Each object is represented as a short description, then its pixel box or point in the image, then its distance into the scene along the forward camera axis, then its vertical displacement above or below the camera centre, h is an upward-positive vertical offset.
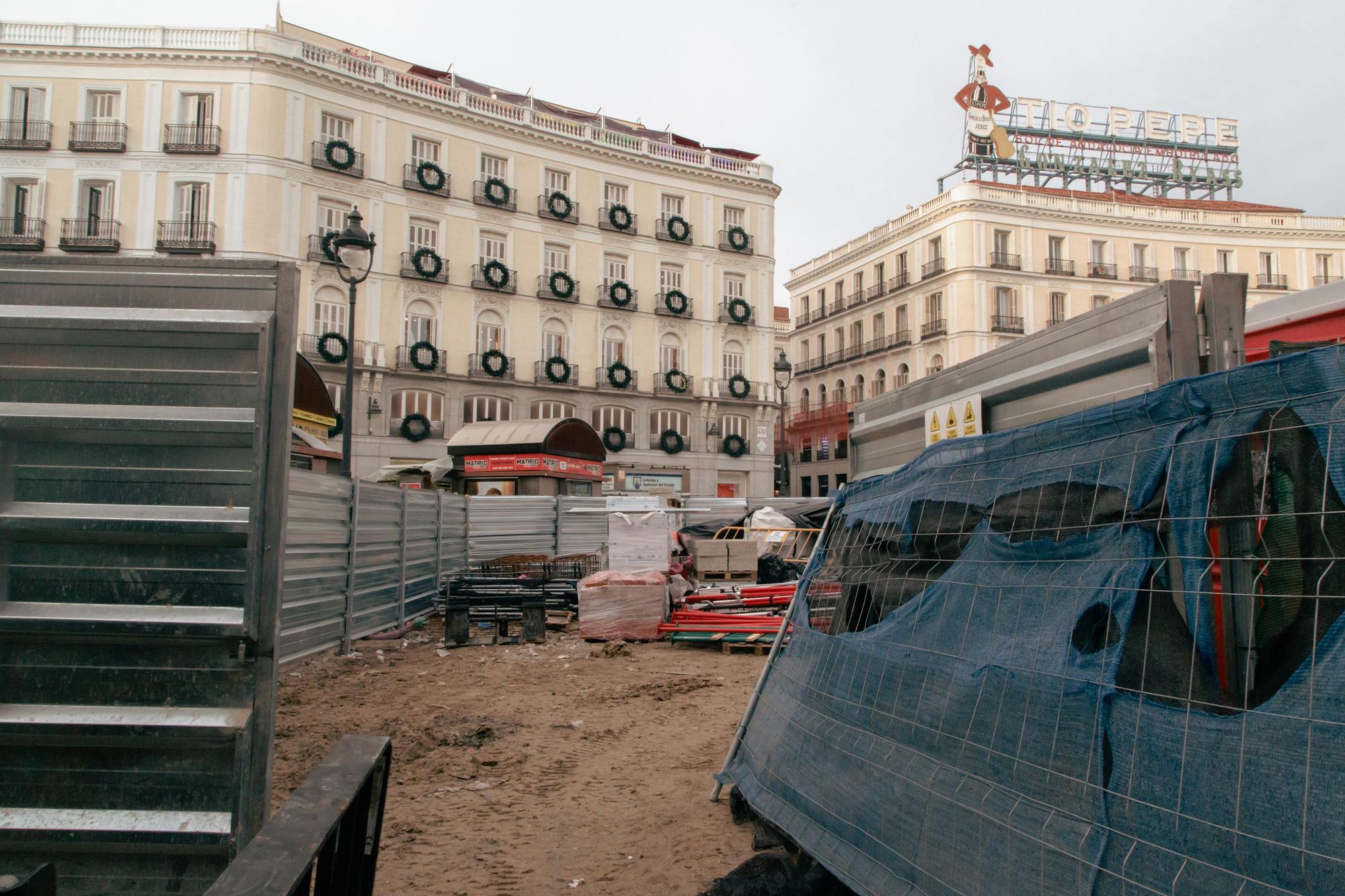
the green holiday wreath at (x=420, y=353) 33.72 +5.66
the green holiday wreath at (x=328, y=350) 31.73 +5.47
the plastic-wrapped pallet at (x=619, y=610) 12.28 -1.52
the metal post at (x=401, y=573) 12.70 -1.09
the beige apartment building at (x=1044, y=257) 45.88 +13.86
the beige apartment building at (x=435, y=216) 31.48 +11.31
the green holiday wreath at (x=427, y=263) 34.28 +9.38
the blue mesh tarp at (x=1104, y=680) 1.97 -0.48
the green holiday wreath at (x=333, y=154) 32.47 +12.94
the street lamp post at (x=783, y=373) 22.14 +3.44
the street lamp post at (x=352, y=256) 11.30 +3.19
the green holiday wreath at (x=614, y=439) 37.34 +2.74
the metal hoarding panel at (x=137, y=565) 2.47 -0.21
